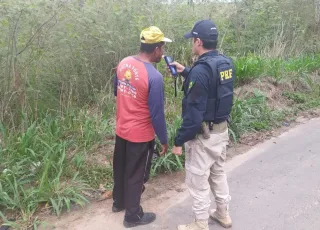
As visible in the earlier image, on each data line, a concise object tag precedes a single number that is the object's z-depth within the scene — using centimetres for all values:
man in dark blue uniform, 292
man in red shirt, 306
